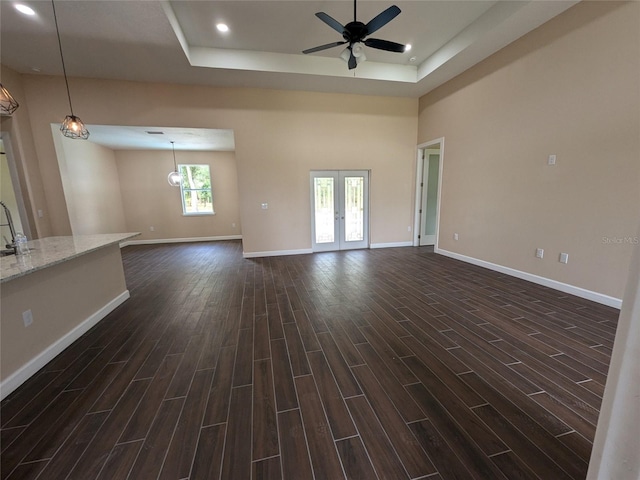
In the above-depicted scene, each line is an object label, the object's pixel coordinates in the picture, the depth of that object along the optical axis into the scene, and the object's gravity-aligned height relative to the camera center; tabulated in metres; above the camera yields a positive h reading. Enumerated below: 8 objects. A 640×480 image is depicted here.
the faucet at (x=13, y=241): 2.26 -0.33
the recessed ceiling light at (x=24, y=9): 2.79 +2.20
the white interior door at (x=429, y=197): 6.27 -0.11
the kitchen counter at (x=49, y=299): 1.83 -0.88
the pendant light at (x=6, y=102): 2.07 +0.86
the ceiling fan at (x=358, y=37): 2.61 +1.81
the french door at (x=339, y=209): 5.89 -0.35
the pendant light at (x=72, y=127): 3.00 +0.91
